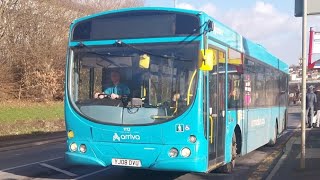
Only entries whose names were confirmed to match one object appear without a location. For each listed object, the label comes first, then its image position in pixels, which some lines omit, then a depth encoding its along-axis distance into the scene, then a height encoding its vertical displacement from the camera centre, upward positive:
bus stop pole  10.04 +0.48
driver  8.35 +0.16
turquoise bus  8.02 +0.12
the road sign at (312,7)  10.11 +1.86
